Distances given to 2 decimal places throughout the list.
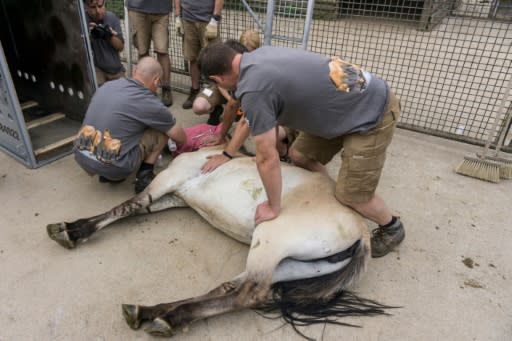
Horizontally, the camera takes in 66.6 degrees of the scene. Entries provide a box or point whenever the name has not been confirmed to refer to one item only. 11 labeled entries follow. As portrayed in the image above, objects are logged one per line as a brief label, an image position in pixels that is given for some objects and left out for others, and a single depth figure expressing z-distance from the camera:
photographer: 3.61
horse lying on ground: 1.85
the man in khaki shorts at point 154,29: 3.97
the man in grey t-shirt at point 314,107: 1.75
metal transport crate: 3.00
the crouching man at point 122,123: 2.54
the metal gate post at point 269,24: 3.38
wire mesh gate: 3.72
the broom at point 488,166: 3.17
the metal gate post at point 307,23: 3.22
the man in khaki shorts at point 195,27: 3.84
